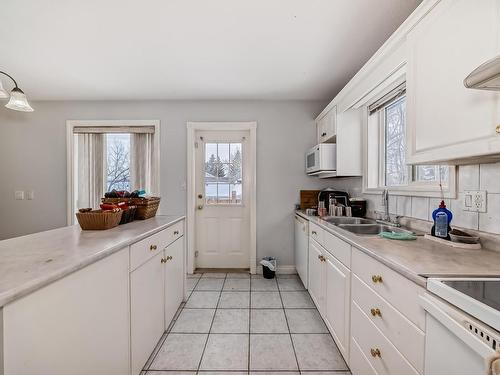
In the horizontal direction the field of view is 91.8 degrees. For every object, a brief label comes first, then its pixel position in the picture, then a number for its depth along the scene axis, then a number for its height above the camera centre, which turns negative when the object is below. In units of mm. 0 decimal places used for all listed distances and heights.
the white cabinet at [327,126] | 2658 +721
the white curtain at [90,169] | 3592 +252
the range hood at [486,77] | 729 +352
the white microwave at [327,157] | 2738 +328
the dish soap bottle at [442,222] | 1372 -204
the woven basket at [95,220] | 1547 -218
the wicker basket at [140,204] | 2008 -158
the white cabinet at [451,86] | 913 +472
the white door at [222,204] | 3512 -262
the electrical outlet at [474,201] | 1270 -79
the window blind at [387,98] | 1978 +784
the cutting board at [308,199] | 3357 -181
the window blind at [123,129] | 3436 +806
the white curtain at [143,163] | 3516 +334
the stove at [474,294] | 612 -316
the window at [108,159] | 3453 +392
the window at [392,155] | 1789 +303
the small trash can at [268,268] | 3154 -1073
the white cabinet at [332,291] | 1555 -806
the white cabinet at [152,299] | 1402 -794
